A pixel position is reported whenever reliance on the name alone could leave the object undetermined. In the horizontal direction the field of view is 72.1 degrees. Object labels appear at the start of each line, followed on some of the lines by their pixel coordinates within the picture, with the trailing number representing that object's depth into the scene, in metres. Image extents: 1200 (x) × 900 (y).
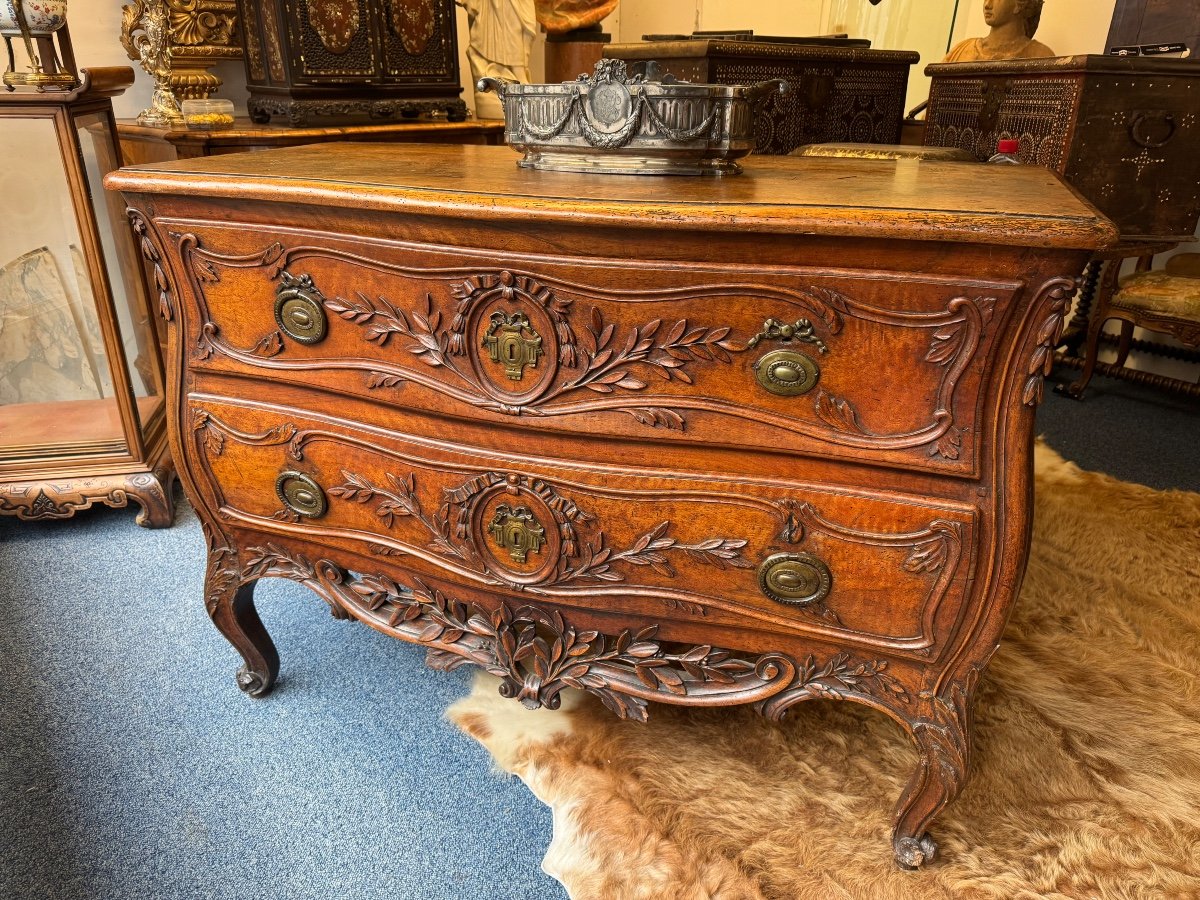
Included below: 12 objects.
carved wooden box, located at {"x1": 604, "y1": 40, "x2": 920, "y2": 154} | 3.17
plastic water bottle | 1.52
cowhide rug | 1.33
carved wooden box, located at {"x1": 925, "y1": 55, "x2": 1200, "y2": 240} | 2.68
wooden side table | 2.33
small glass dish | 2.39
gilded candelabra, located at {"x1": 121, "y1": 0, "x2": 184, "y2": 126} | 2.35
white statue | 3.52
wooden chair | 2.87
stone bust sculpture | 3.29
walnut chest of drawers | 0.96
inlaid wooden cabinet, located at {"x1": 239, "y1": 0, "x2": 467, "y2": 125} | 2.51
